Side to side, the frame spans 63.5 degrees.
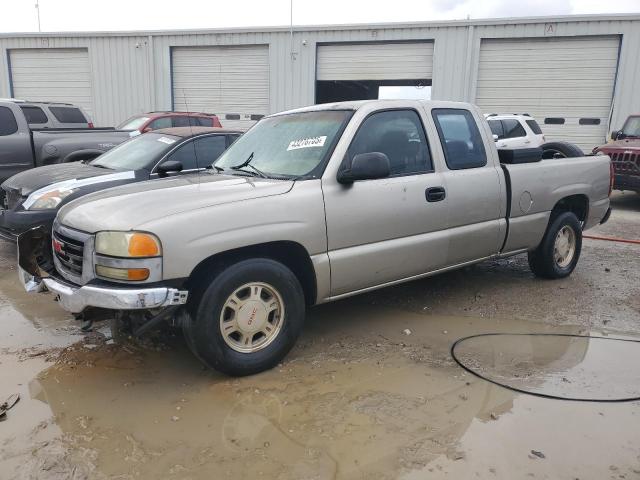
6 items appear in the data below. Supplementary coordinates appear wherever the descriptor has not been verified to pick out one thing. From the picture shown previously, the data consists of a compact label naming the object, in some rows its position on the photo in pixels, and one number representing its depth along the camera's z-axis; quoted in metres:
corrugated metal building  15.55
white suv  12.20
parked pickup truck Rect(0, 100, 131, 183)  8.34
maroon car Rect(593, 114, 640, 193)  10.30
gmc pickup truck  3.00
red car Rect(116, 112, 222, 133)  11.62
